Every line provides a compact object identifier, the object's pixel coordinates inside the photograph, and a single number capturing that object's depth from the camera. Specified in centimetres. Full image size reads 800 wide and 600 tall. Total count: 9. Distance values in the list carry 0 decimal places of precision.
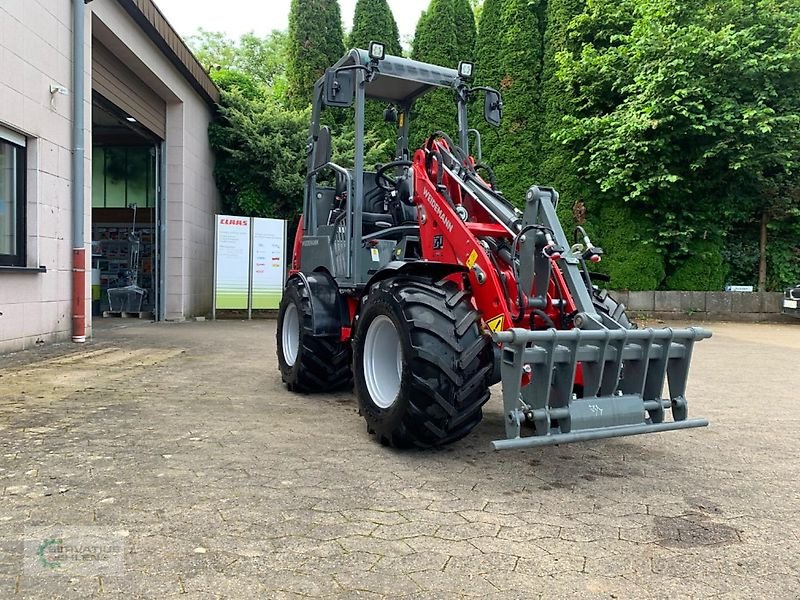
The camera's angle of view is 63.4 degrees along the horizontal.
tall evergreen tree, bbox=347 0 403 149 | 1814
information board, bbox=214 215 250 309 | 1410
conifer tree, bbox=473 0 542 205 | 1661
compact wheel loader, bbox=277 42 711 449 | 337
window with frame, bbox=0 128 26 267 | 802
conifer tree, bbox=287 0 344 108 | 1769
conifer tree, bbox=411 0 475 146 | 1769
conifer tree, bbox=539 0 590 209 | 1608
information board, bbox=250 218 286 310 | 1449
